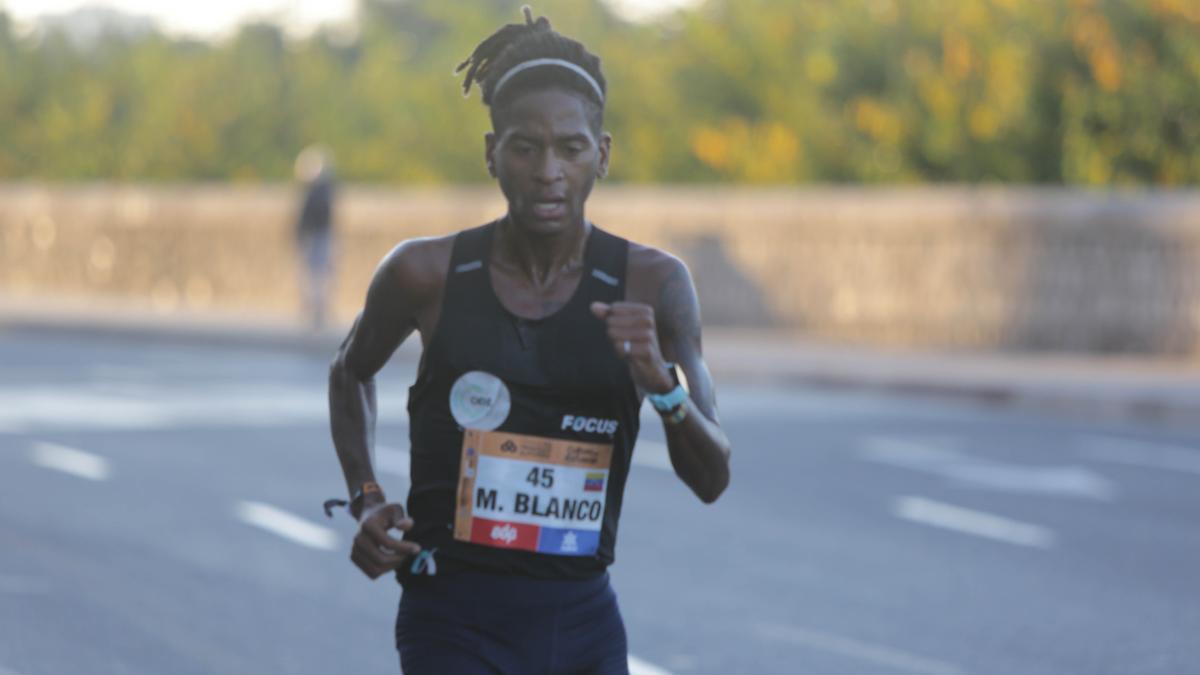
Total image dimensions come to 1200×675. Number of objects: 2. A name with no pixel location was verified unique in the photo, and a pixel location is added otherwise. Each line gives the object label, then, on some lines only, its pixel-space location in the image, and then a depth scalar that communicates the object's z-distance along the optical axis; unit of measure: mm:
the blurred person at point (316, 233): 54156
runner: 8203
